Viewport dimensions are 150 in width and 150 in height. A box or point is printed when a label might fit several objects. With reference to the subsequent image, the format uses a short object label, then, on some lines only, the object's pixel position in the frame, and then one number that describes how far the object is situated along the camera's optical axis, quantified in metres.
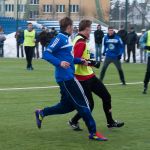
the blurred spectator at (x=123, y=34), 33.38
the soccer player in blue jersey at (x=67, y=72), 9.30
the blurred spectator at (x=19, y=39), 37.81
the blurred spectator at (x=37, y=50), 35.94
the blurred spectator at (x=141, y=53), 33.87
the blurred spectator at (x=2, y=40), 37.91
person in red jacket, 9.96
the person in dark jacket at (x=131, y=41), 33.78
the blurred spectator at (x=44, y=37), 35.72
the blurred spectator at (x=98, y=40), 33.97
